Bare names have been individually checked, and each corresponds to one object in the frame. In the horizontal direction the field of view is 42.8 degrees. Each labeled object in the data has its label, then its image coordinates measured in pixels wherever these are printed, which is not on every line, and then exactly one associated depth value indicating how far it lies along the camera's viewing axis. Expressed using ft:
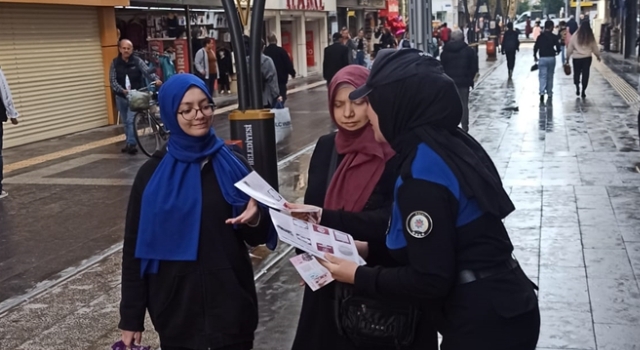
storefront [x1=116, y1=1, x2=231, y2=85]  65.41
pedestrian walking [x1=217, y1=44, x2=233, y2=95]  78.95
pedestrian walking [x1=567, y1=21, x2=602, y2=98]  59.26
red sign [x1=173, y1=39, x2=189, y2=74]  71.56
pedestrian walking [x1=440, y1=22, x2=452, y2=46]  112.37
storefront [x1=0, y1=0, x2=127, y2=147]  48.49
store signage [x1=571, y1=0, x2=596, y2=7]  168.92
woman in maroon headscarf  10.69
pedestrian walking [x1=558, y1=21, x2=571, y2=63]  101.22
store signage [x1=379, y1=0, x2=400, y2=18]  153.99
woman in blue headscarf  10.43
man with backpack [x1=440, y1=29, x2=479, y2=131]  44.06
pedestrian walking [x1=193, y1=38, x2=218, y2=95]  70.44
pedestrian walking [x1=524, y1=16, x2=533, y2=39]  192.66
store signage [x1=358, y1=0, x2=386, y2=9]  130.31
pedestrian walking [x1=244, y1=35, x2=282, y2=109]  41.24
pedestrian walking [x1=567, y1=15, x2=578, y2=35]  117.66
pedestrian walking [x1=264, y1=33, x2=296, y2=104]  53.06
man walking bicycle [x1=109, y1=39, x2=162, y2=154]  41.18
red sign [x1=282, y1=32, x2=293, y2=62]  102.01
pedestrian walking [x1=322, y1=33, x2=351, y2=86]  55.42
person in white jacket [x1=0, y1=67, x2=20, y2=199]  32.45
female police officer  7.97
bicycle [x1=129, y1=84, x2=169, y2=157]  40.11
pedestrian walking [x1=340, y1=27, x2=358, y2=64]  69.01
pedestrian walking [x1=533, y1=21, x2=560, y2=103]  57.77
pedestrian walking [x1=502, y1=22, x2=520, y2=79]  83.76
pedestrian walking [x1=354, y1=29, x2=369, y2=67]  90.38
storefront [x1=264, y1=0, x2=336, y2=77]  94.02
